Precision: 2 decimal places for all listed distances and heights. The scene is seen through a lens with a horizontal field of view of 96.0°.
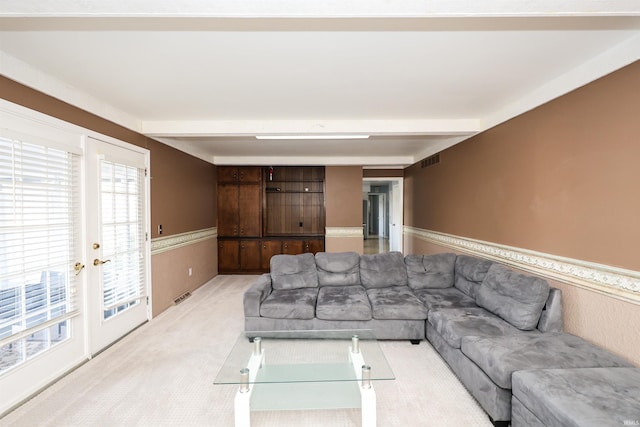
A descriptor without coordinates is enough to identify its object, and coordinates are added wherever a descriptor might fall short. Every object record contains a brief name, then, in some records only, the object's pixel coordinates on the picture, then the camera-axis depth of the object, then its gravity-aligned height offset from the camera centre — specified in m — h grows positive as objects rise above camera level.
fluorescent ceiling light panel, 3.92 +0.97
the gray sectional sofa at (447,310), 1.93 -1.01
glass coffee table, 1.79 -1.16
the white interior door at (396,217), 6.98 -0.25
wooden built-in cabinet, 6.28 -0.47
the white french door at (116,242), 2.88 -0.37
